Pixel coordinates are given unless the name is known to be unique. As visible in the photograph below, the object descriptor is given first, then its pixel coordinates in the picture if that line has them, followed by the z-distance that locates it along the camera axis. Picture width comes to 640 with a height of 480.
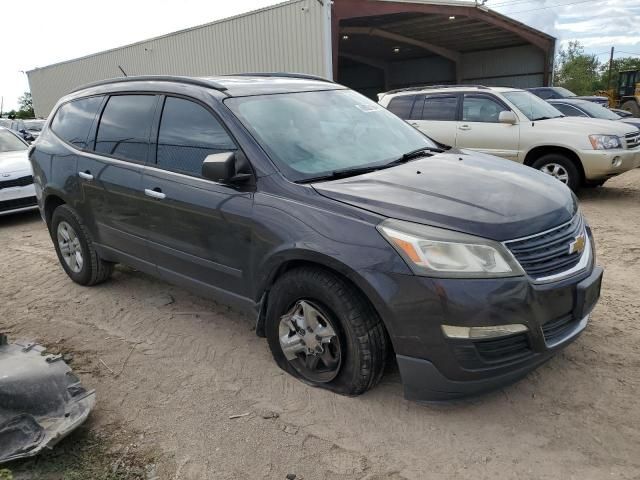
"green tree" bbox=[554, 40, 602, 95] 44.76
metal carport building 16.45
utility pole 49.22
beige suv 7.82
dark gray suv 2.58
